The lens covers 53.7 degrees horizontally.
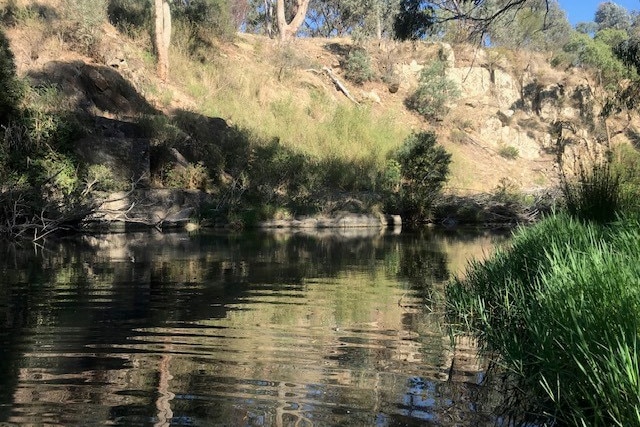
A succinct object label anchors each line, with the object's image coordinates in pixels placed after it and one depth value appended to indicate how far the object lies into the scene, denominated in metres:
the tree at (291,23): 38.94
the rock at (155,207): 18.88
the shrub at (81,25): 26.39
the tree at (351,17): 44.75
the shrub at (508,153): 39.41
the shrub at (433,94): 39.38
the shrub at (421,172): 26.33
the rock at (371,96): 38.75
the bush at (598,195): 7.53
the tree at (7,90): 18.52
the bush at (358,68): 39.75
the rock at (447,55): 43.25
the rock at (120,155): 20.81
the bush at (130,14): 31.27
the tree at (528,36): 44.50
